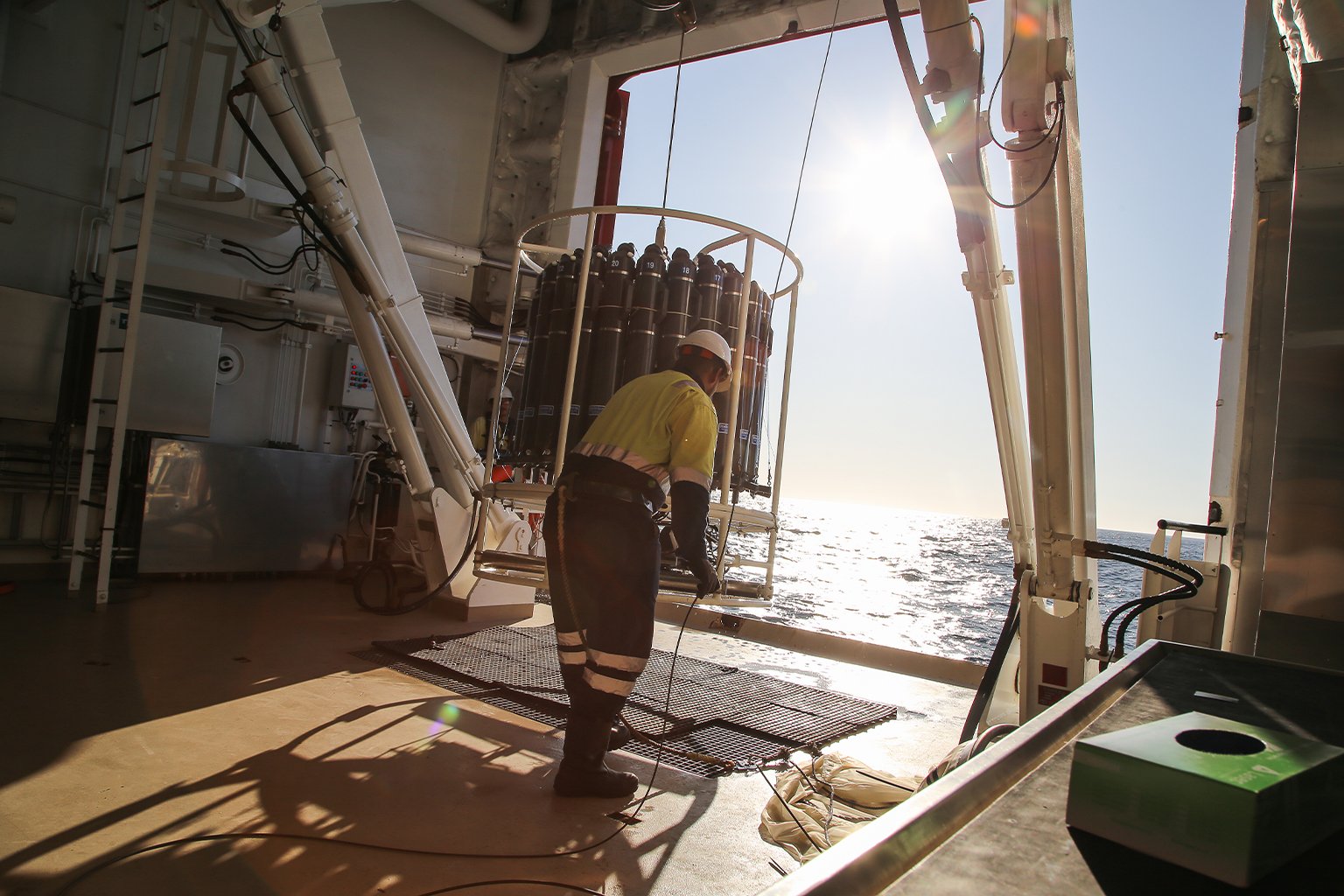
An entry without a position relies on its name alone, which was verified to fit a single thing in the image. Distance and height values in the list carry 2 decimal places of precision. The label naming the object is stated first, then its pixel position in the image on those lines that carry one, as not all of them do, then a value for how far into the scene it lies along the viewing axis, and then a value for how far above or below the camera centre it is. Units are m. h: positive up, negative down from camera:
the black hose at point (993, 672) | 3.48 -0.66
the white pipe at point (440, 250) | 9.65 +2.41
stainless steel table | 0.60 -0.26
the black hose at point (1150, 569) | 2.75 -0.13
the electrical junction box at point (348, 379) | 9.39 +0.75
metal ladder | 5.91 +0.63
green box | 0.61 -0.20
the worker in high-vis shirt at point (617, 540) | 3.42 -0.27
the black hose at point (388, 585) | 6.86 -1.14
